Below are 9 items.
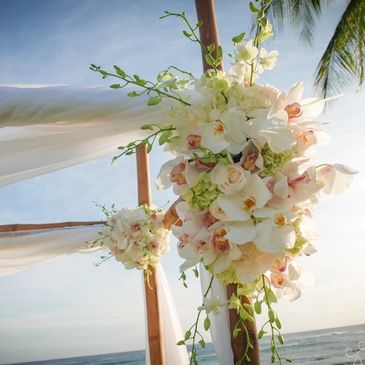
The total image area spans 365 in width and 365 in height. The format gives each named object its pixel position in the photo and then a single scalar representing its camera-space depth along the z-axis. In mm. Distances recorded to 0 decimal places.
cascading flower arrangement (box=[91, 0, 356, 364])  825
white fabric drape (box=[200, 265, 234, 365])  2113
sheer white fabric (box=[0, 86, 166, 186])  1731
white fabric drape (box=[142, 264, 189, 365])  3184
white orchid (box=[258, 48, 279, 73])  997
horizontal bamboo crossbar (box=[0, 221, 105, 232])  3219
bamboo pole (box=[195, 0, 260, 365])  1483
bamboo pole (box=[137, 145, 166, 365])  3162
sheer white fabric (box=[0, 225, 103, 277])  3176
